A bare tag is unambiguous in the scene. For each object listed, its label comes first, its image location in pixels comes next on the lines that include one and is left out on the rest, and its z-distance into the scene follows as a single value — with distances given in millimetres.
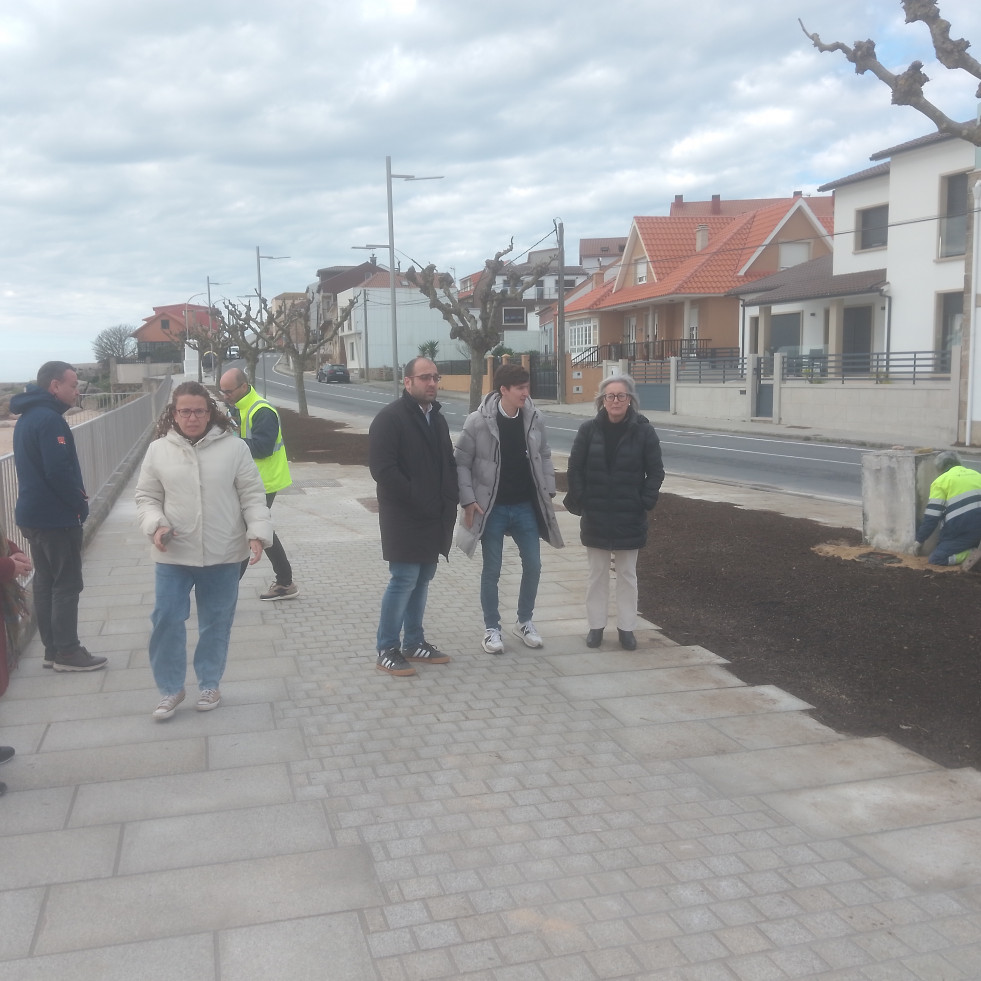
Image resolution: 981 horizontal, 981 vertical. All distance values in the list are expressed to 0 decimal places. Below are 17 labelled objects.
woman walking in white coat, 5035
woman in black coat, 6285
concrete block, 8578
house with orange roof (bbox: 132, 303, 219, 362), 95156
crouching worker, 7965
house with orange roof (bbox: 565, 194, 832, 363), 44531
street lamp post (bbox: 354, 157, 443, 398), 28900
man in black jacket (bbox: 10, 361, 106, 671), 5738
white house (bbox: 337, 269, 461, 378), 83625
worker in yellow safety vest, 7465
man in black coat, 5797
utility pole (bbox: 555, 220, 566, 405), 42469
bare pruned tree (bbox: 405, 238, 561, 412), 16734
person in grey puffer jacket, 6195
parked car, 74875
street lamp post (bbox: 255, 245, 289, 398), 47547
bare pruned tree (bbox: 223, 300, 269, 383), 38344
